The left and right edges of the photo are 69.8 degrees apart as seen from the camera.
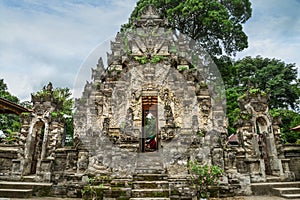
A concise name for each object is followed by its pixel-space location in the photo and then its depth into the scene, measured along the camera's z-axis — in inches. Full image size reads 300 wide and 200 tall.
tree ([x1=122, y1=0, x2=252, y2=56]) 659.4
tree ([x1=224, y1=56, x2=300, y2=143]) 668.7
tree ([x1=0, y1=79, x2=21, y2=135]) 784.3
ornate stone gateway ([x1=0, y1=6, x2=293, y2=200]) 277.6
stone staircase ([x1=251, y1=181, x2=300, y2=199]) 291.8
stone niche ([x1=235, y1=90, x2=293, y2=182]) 338.0
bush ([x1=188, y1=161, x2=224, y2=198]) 235.0
